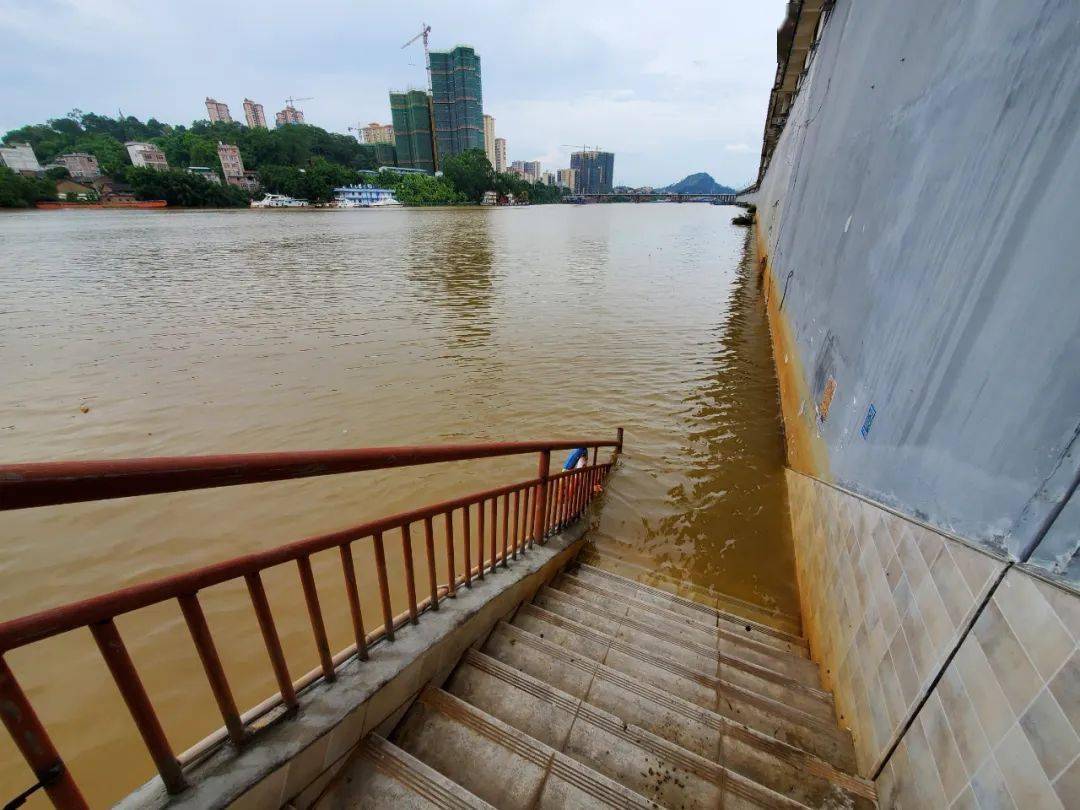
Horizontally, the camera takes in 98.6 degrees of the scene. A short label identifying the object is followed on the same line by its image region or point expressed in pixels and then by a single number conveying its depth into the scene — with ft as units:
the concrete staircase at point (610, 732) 6.05
